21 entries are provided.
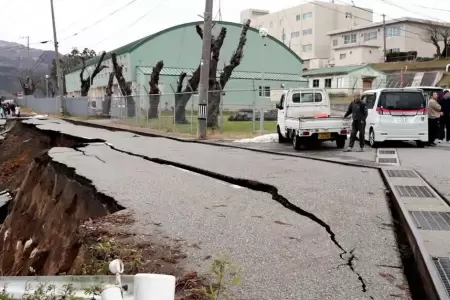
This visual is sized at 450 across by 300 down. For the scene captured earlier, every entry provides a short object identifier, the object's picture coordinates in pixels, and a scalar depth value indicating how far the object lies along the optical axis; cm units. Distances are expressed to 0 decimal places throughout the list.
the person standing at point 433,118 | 1595
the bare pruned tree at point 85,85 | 5936
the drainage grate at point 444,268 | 404
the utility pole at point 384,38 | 6881
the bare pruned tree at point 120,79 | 4335
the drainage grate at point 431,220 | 586
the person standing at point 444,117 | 1633
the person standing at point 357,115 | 1434
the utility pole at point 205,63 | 2011
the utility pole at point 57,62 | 4684
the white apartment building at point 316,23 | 8531
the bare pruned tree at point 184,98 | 2752
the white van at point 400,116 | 1545
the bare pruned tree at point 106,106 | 4219
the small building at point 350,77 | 5162
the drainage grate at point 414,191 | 781
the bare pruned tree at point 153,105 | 2942
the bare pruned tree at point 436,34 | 6612
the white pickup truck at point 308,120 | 1516
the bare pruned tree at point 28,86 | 9797
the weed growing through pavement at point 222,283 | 353
